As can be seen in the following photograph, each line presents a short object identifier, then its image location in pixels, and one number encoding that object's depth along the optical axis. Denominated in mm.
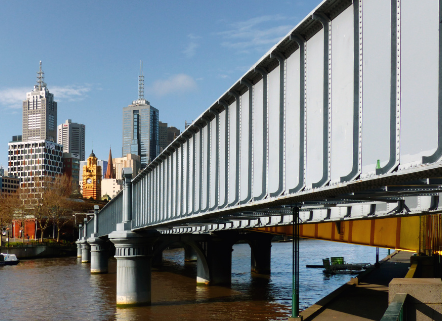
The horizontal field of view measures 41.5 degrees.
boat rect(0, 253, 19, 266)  80125
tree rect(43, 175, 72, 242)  119688
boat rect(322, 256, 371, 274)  55688
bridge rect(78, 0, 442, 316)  8992
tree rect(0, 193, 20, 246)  113919
